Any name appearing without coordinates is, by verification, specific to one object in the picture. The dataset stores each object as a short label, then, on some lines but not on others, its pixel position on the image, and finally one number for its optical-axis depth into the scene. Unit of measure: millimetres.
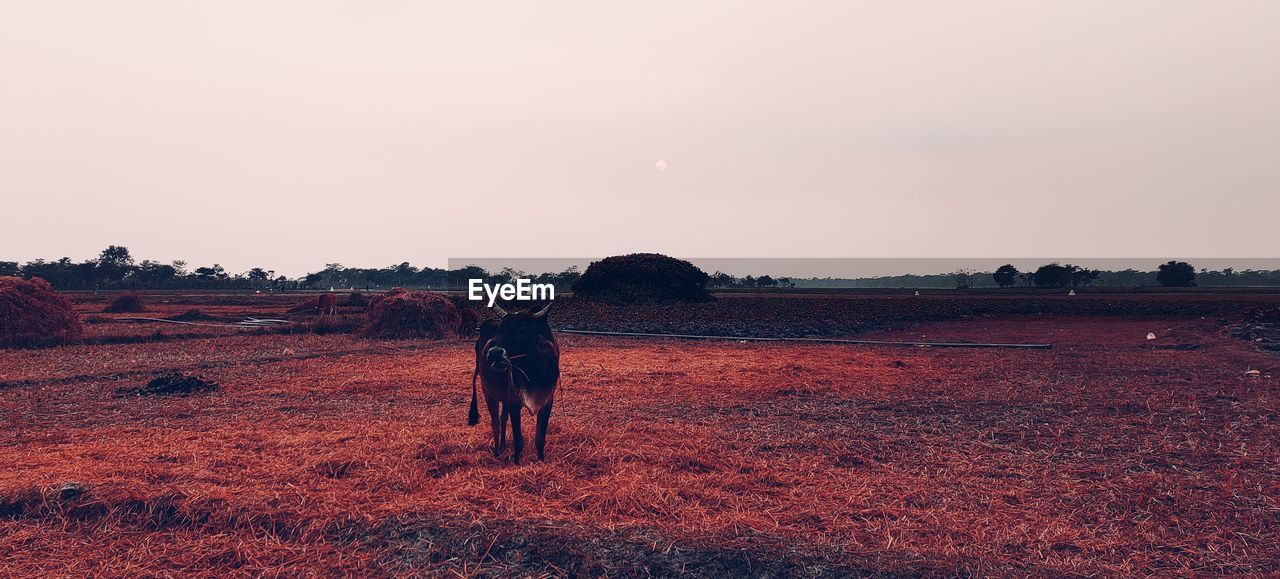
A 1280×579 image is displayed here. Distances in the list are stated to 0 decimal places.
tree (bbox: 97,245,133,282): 119062
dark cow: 7016
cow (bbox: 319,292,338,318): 32938
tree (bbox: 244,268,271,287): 156475
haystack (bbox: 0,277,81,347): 20938
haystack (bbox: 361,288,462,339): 25797
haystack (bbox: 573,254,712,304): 50844
